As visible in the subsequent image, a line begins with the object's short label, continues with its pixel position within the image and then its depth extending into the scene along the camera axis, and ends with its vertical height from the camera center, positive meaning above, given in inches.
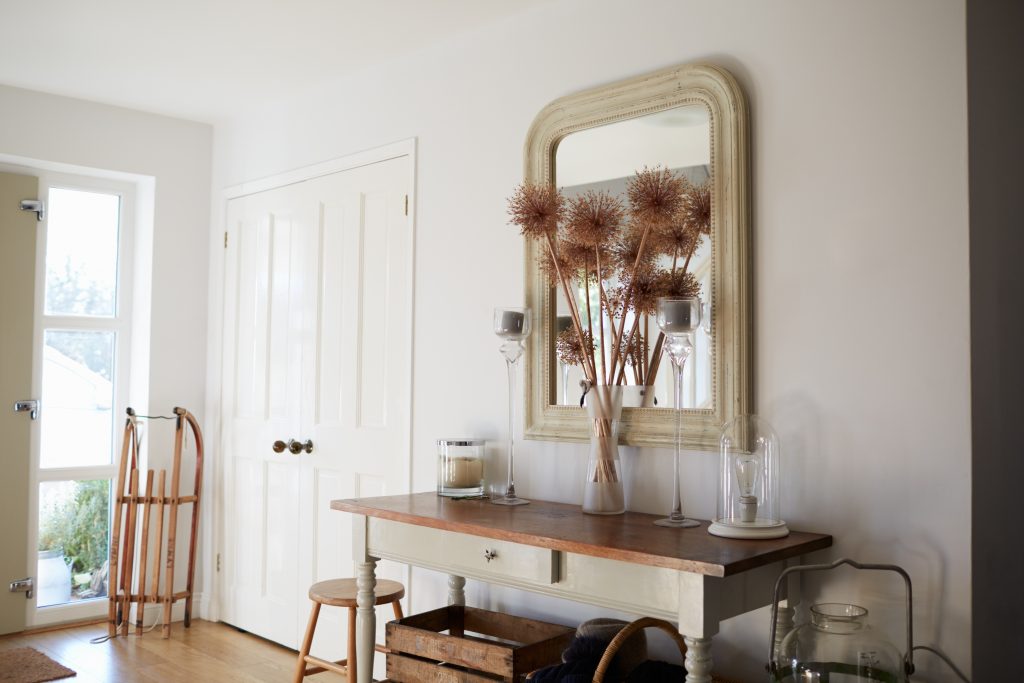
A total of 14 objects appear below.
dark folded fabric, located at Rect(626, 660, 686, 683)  86.7 -27.5
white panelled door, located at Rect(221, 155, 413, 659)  136.6 +2.0
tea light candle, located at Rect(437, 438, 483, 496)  112.8 -9.8
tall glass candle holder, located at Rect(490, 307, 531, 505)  109.0 +7.8
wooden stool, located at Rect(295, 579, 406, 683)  117.1 -27.7
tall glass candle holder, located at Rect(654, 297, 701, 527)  90.3 +6.2
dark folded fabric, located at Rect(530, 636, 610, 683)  85.5 -26.6
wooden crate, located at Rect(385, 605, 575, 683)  95.5 -29.2
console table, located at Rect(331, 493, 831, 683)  75.0 -15.9
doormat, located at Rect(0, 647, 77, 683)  134.8 -43.9
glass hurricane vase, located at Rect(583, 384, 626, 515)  97.9 -7.1
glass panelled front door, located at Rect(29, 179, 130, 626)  162.9 -0.4
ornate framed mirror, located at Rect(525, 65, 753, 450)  93.8 +20.3
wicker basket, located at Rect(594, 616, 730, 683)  83.3 -23.5
